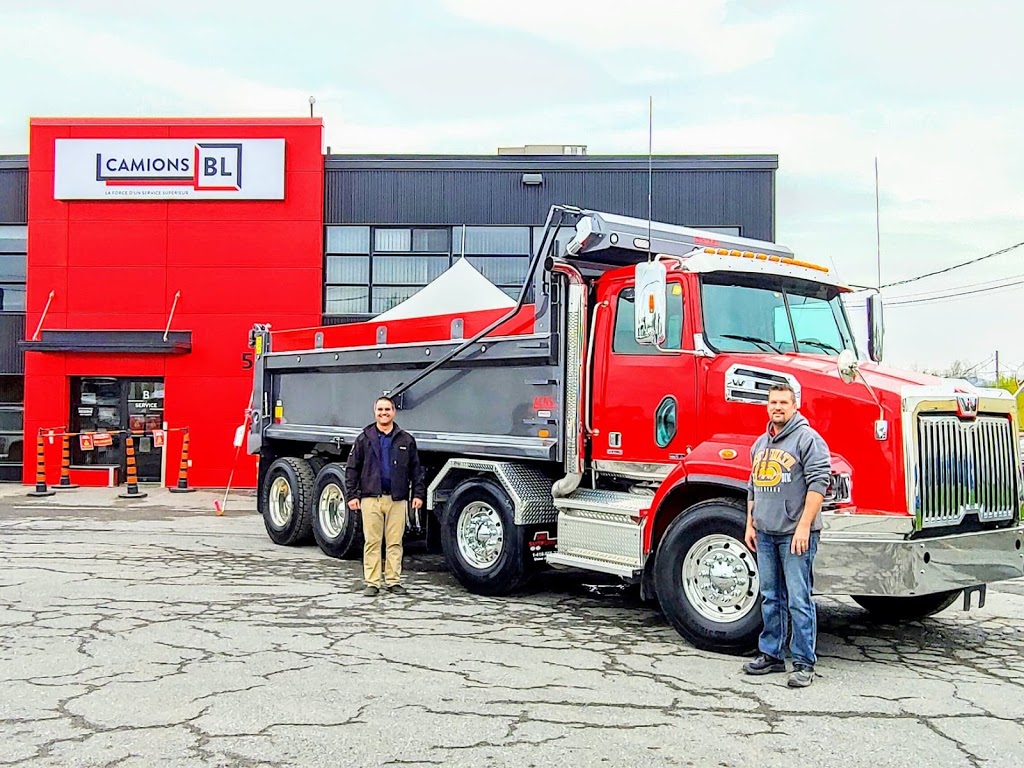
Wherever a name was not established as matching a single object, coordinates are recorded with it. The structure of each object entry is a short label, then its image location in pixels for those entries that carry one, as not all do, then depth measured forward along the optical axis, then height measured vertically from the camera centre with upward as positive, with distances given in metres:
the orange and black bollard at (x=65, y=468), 20.22 -1.04
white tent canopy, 15.08 +1.75
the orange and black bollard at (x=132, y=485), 18.61 -1.25
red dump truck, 6.93 -0.10
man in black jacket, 9.52 -0.65
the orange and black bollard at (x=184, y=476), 19.64 -1.15
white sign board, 20.78 +4.79
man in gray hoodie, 6.41 -0.66
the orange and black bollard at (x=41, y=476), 19.17 -1.13
